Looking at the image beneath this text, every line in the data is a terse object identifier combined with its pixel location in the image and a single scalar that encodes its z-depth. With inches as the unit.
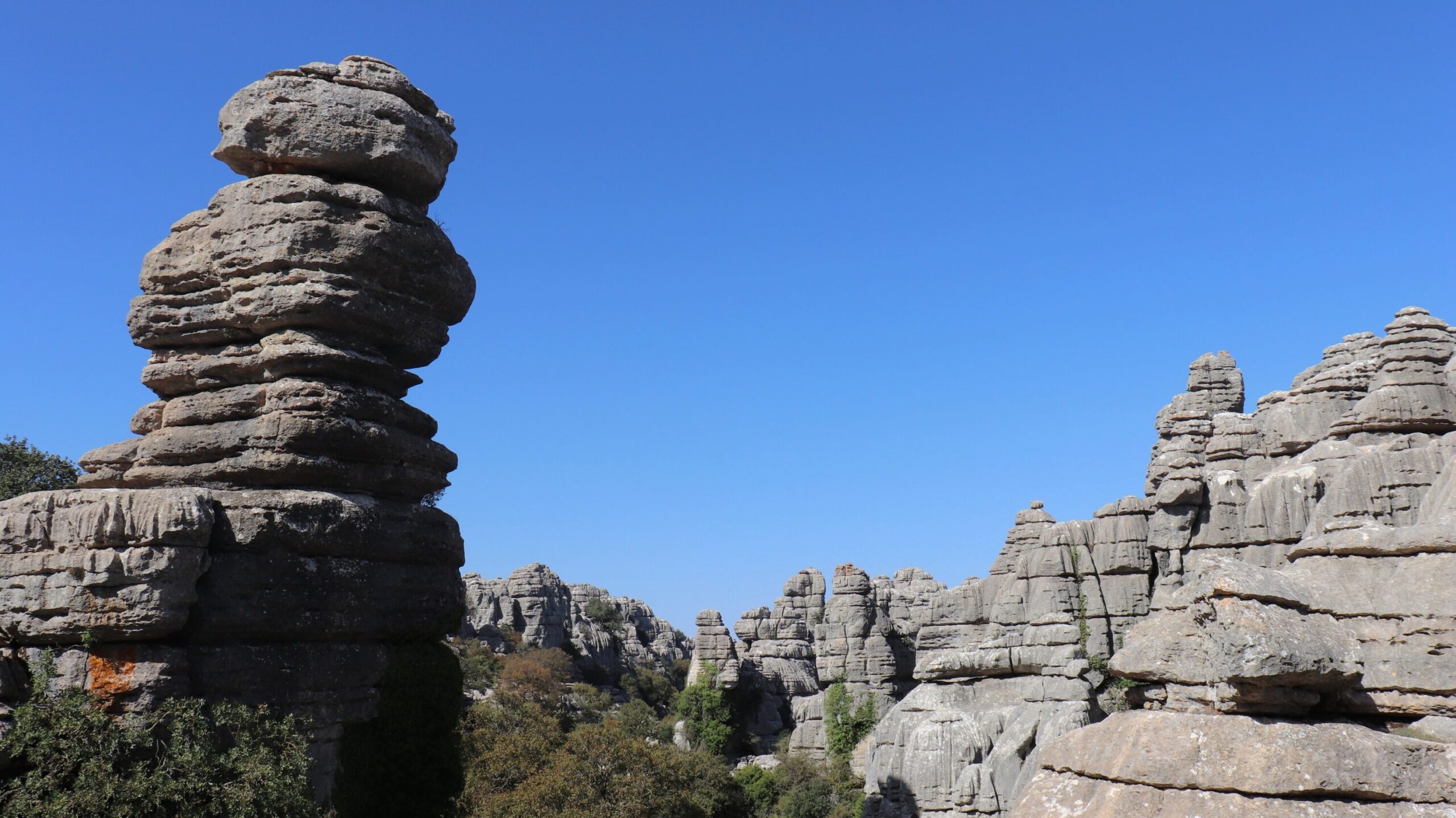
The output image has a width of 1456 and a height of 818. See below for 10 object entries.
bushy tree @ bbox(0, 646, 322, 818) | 470.6
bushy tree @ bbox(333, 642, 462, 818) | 602.9
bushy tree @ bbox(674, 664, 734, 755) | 2095.2
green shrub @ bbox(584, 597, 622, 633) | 3585.1
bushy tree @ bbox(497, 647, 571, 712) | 1972.2
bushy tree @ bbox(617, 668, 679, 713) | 2829.7
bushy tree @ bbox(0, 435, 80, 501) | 1243.2
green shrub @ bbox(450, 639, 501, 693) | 1971.0
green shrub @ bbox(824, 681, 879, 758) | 1942.7
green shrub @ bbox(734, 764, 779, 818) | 1713.8
